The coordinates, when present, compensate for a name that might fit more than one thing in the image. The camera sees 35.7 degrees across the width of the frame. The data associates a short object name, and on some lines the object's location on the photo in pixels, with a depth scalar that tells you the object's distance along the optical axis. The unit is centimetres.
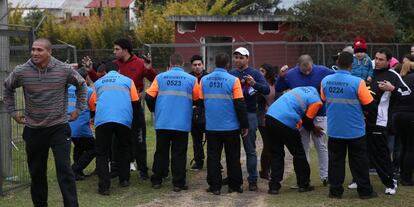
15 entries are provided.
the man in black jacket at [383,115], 866
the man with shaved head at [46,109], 719
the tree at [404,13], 3181
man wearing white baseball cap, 901
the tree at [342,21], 2819
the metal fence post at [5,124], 906
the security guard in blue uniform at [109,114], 876
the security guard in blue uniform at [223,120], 864
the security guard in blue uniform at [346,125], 814
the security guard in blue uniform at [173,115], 894
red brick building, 3030
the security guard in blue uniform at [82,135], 966
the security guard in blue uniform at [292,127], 852
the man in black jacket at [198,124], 959
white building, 7181
